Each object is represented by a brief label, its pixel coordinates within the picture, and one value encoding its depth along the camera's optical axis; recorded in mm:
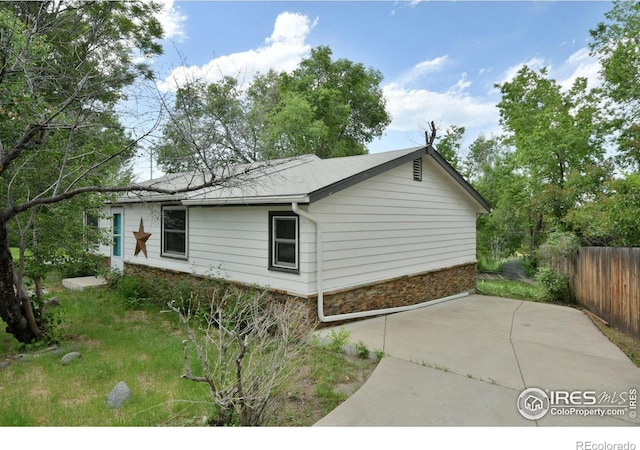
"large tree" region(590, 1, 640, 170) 13914
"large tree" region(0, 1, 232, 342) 4484
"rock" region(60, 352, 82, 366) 5012
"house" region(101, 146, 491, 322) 6176
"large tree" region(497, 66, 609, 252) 13758
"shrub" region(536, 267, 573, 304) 9023
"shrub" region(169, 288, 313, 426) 2871
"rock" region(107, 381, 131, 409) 3727
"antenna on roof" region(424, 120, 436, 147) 11070
